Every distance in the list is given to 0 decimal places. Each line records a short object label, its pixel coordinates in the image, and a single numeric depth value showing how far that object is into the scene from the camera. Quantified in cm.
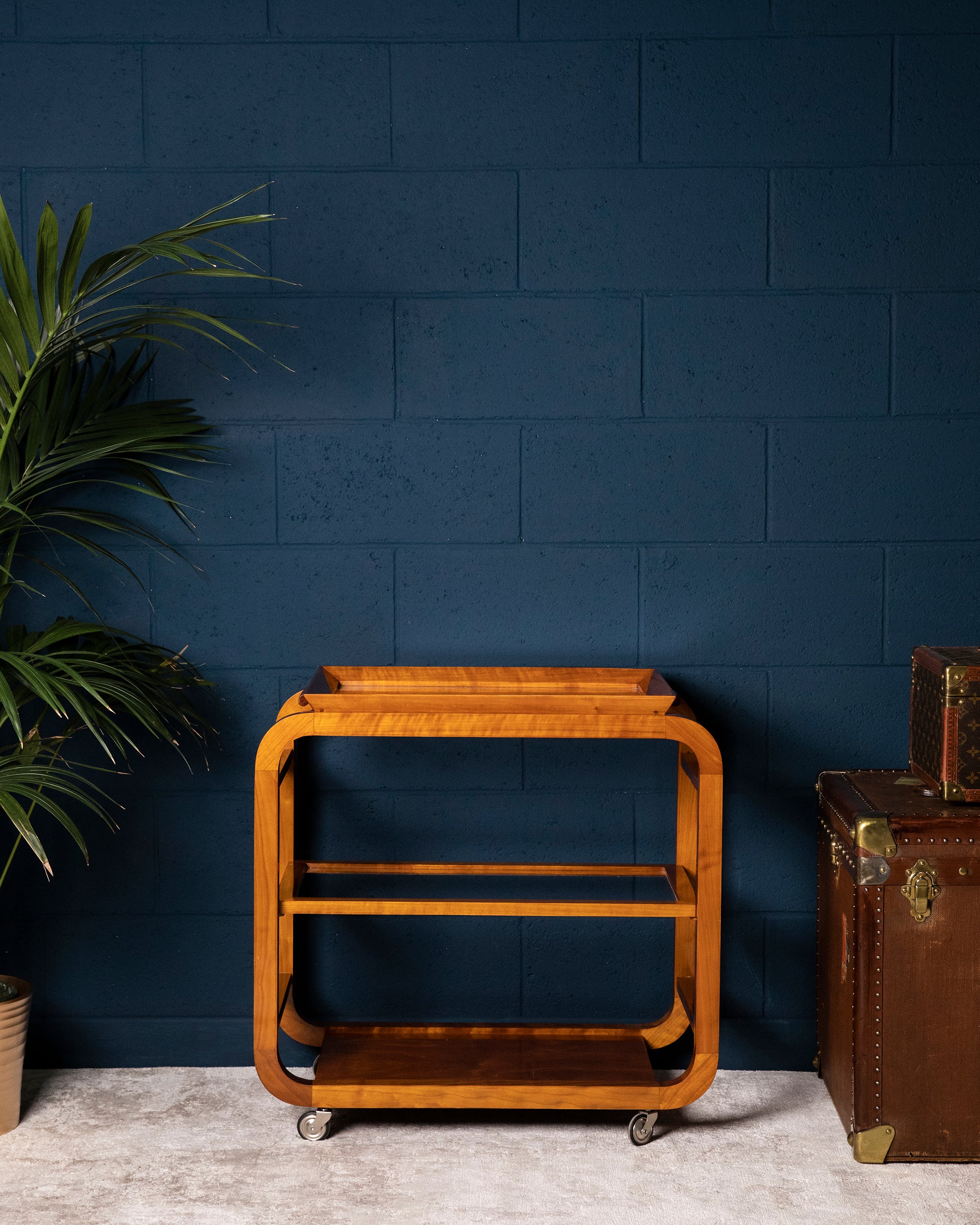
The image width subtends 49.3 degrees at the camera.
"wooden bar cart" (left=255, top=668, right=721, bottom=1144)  206
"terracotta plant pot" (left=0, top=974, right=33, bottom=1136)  224
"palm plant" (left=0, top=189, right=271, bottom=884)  202
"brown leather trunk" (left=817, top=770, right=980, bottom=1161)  211
